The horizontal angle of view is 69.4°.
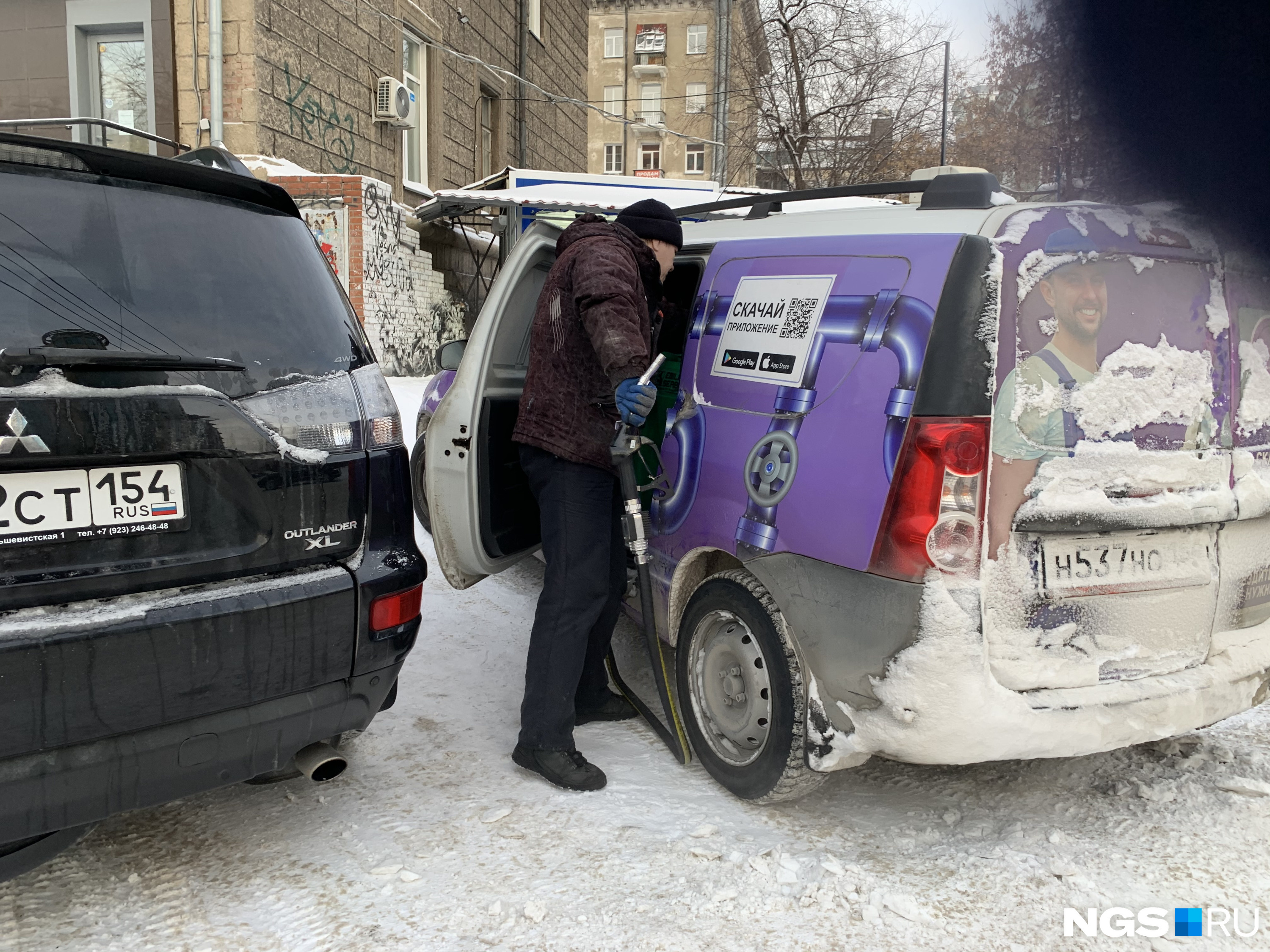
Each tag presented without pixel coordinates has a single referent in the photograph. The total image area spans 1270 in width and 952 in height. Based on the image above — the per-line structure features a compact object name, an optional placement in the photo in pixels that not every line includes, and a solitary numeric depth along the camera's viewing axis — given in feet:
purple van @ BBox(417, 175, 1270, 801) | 7.23
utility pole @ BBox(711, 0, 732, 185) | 59.62
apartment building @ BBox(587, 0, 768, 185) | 163.63
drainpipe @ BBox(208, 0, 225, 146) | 34.04
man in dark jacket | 9.52
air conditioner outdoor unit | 43.32
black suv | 5.81
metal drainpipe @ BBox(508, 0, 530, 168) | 66.90
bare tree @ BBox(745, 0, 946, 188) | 62.95
